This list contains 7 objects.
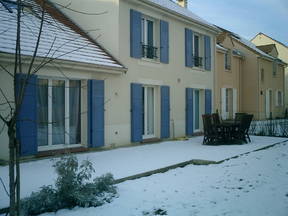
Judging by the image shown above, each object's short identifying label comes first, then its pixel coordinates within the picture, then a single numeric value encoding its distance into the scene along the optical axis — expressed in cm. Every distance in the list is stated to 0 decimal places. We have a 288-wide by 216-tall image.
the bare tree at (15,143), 311
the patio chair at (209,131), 1241
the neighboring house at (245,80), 2272
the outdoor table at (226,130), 1243
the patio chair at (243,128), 1263
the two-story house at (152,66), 1173
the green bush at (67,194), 489
